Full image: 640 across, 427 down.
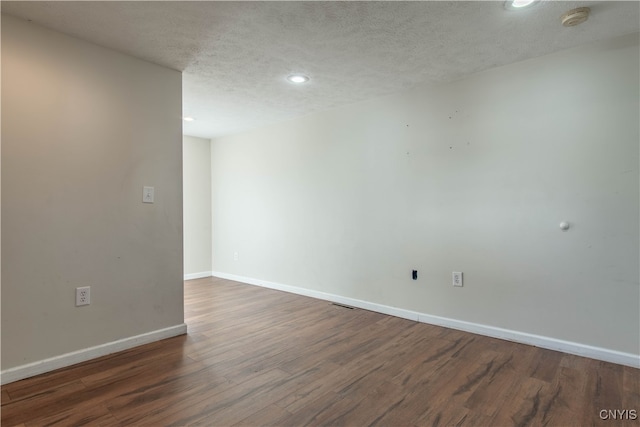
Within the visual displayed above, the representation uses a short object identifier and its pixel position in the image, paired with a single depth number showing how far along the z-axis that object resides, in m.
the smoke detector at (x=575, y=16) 1.86
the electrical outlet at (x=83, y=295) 2.18
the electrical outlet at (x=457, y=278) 2.82
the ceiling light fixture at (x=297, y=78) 2.75
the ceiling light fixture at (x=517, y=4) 1.78
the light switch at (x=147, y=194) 2.51
